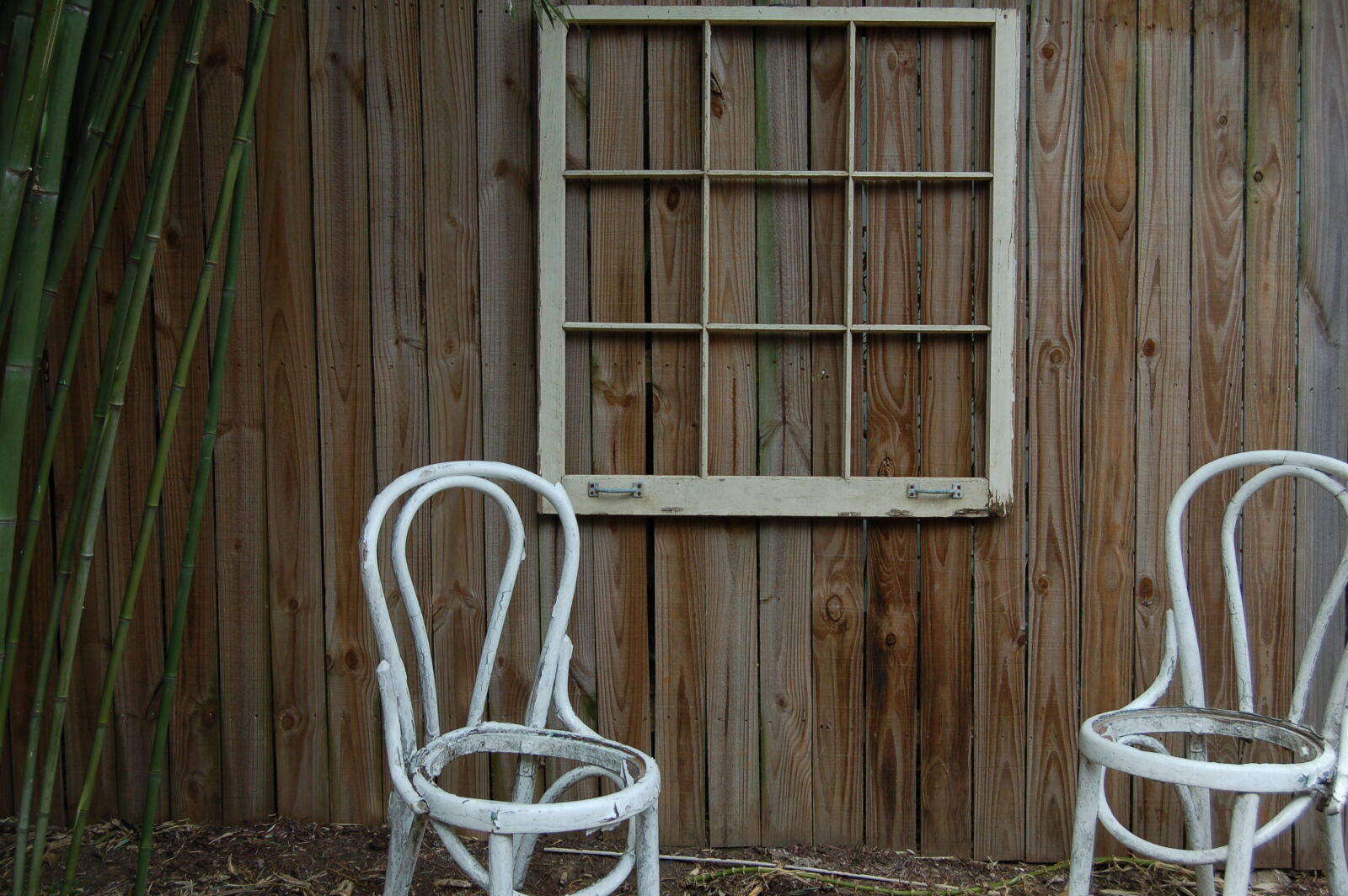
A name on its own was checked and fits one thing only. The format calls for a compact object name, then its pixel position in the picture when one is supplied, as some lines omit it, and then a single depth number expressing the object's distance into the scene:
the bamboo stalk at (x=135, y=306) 1.53
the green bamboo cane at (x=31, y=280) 1.26
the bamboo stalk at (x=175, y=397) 1.58
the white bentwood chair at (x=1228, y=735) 1.29
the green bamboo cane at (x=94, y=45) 1.53
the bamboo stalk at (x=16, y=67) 1.25
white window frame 1.86
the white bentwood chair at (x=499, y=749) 1.19
